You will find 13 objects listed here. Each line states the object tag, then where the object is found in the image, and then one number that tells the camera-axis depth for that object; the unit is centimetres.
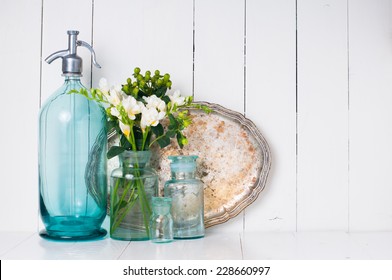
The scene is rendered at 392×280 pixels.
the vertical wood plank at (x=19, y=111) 141
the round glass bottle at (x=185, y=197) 132
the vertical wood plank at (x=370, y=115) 141
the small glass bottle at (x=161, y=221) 129
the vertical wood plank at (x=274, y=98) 141
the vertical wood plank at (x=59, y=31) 141
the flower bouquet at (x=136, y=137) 130
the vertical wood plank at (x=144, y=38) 141
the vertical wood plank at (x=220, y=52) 141
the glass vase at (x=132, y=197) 131
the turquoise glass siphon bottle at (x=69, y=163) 133
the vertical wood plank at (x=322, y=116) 141
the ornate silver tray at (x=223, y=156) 139
